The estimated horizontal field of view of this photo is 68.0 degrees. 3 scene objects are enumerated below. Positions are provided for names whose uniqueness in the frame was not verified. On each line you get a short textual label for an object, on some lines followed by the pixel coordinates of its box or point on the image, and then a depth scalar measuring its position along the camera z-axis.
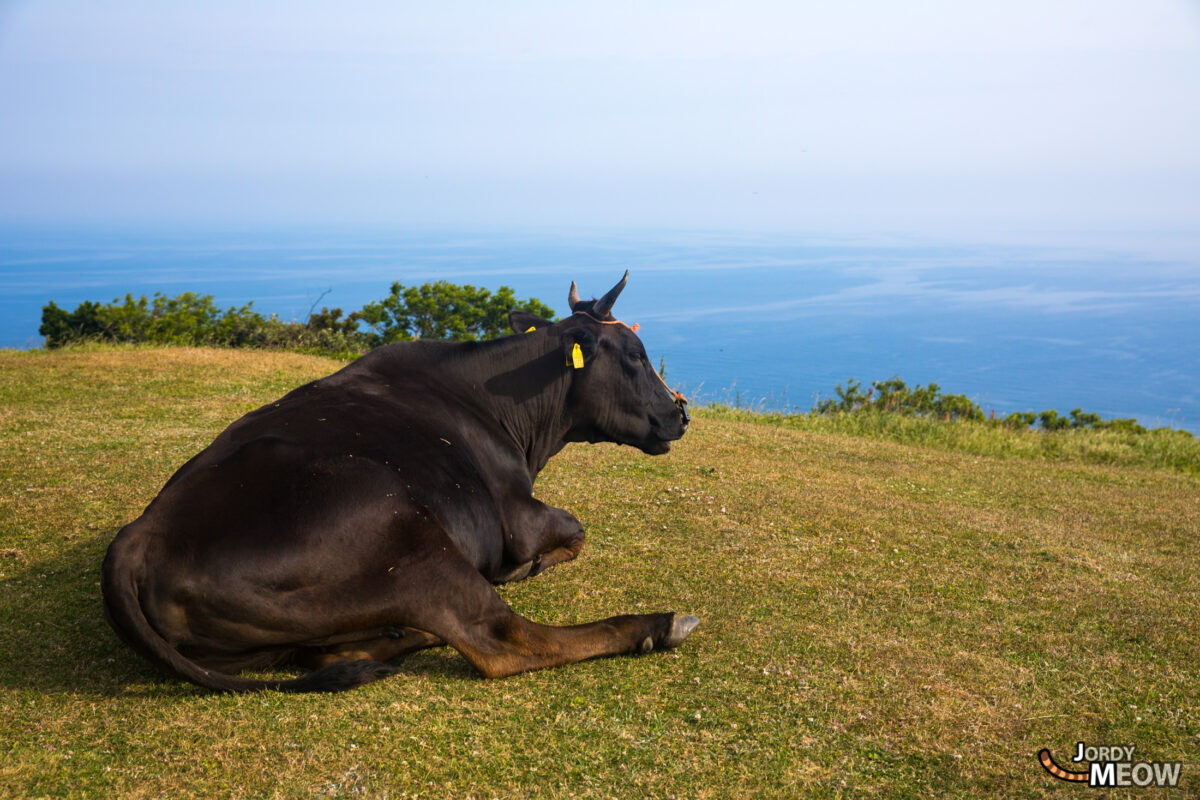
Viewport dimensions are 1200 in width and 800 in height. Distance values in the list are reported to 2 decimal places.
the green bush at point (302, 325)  24.27
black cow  4.47
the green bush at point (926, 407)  19.22
